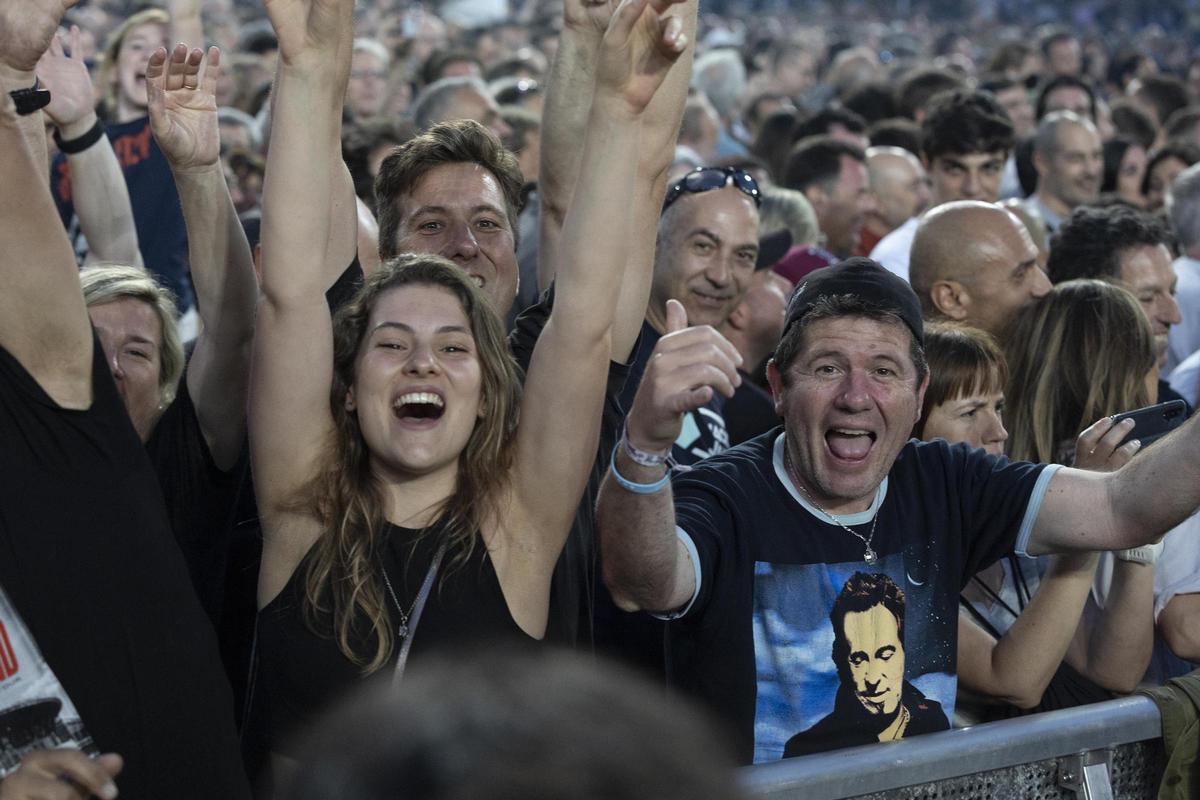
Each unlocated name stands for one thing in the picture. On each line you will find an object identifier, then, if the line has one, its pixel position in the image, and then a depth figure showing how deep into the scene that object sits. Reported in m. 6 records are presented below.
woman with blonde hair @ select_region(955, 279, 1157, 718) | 5.95
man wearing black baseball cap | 5.24
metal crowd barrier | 4.45
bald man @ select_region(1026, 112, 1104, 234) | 14.67
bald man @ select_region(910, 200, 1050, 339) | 8.94
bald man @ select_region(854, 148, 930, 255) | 14.63
